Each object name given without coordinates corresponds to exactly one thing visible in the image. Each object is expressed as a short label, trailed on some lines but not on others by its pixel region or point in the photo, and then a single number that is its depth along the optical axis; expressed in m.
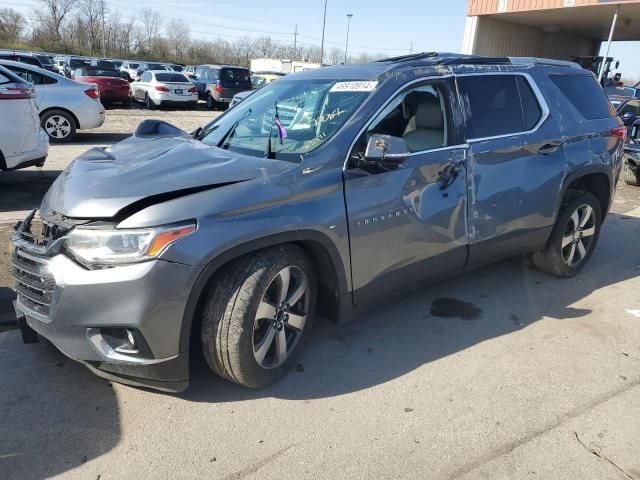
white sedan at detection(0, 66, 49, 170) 6.34
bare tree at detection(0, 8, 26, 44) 57.50
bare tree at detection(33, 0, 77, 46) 67.56
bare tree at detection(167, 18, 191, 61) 74.06
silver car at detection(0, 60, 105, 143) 10.62
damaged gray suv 2.44
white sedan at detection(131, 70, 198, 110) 19.89
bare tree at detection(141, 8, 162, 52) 73.70
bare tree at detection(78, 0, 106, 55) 69.94
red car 18.62
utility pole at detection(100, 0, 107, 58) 62.18
